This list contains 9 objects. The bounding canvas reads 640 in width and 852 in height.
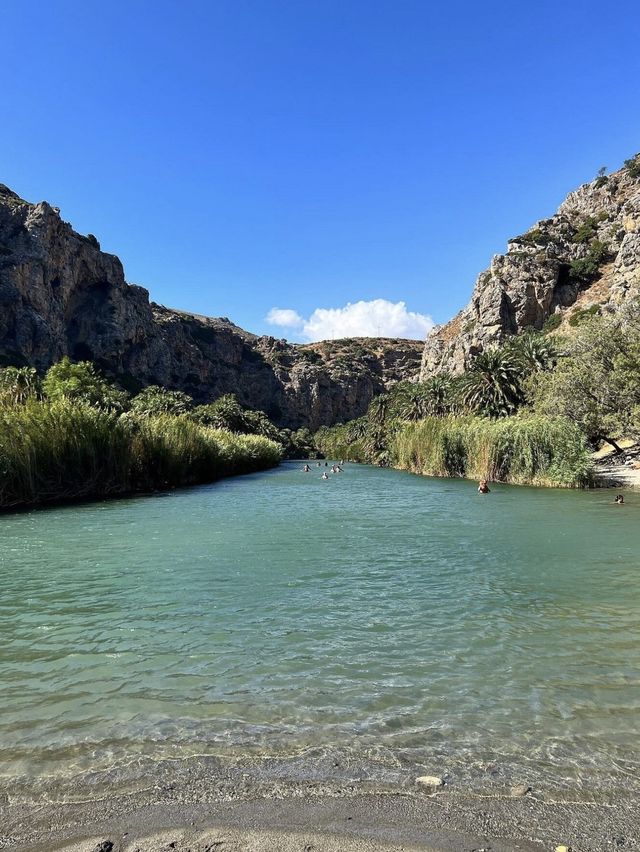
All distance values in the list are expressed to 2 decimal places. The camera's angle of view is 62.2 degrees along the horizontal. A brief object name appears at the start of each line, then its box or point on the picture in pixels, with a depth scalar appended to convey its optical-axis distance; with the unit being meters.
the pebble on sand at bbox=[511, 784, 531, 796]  3.95
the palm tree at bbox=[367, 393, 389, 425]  109.12
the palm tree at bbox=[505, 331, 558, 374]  60.34
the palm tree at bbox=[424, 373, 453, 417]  81.56
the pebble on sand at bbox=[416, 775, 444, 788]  4.07
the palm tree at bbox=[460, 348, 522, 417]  58.44
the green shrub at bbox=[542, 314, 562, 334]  102.44
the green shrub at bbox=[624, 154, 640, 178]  114.38
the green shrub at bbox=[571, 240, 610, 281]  105.46
